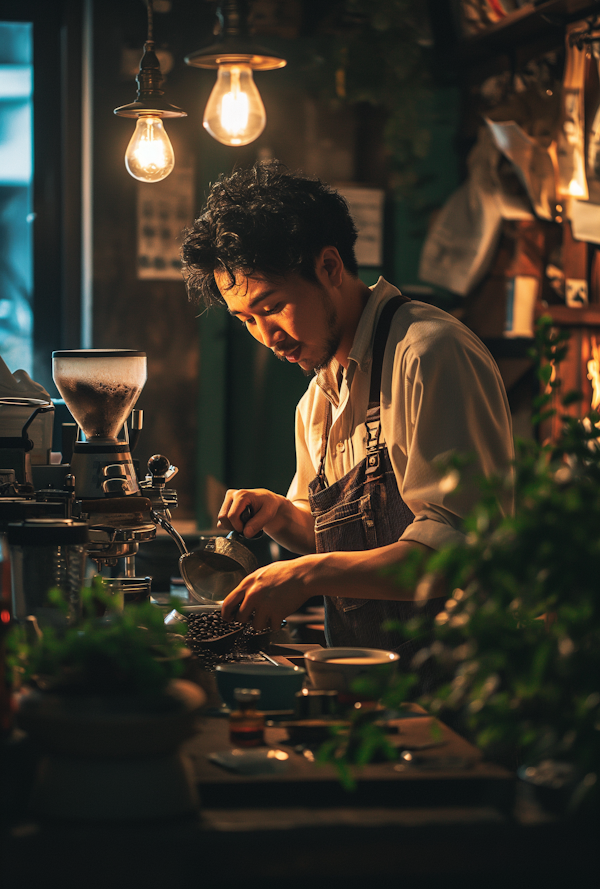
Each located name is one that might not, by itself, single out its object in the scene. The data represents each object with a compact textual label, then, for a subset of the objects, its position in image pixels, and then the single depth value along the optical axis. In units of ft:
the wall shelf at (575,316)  12.18
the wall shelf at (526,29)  10.27
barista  5.81
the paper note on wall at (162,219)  12.06
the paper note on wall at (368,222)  12.48
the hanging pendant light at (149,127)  7.82
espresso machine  6.12
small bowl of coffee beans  5.53
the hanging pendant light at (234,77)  7.43
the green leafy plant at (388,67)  12.26
